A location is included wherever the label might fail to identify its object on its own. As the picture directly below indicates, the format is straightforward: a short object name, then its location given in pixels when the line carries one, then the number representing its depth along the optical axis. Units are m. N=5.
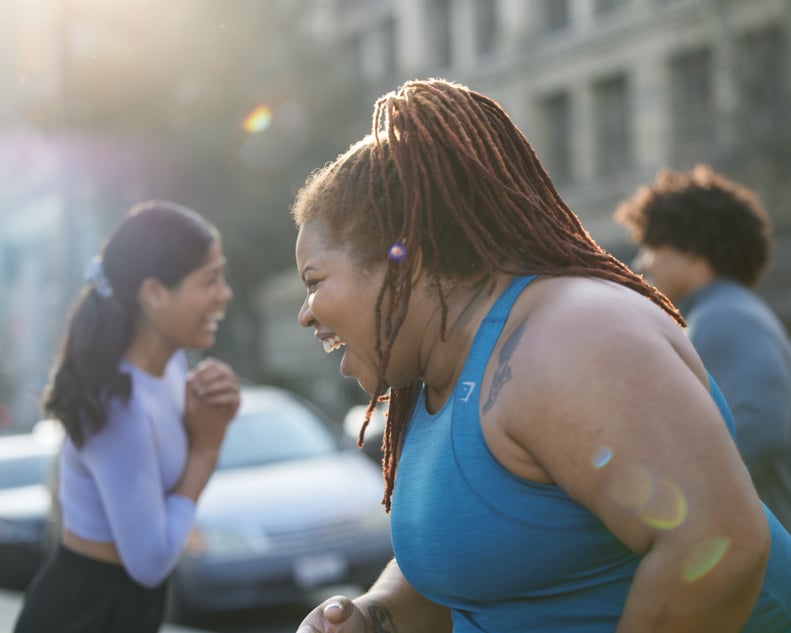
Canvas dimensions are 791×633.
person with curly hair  3.89
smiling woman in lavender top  2.99
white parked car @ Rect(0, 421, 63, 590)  9.20
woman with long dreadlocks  1.47
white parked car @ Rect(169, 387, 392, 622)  7.31
